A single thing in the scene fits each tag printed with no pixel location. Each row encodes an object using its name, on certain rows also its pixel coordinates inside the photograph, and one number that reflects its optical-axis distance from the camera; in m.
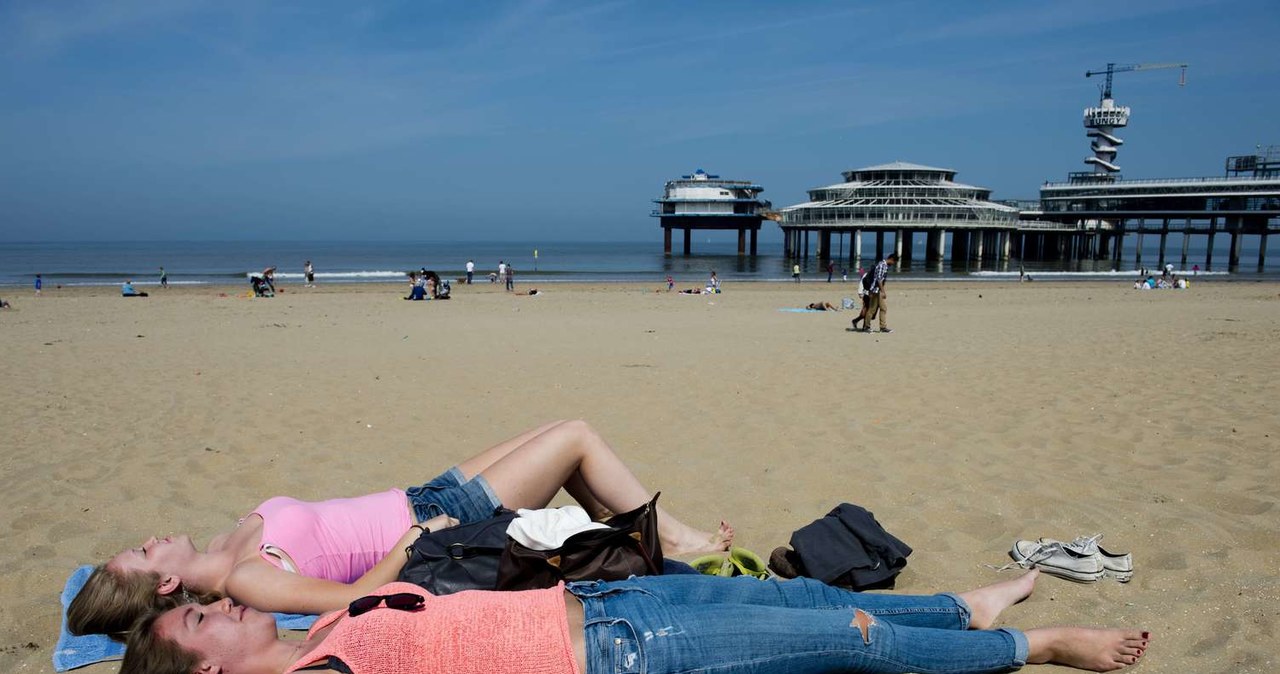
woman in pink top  2.32
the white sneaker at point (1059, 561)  2.92
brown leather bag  2.30
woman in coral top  1.82
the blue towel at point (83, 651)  2.43
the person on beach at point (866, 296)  11.72
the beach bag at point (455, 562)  2.37
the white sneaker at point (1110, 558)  2.93
